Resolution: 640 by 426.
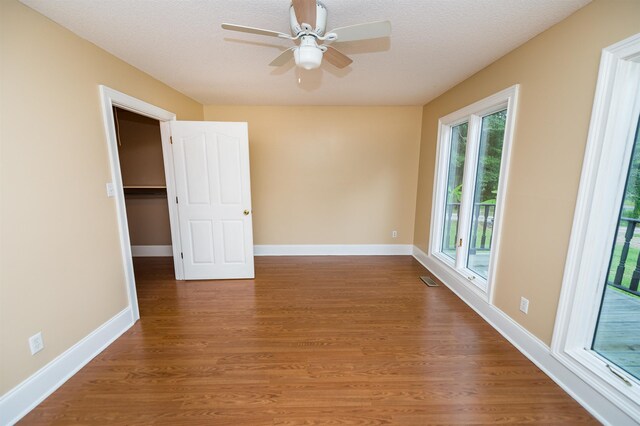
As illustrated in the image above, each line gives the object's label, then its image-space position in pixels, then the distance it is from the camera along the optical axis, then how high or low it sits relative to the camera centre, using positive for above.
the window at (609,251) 1.38 -0.43
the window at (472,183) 2.33 -0.04
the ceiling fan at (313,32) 1.34 +0.89
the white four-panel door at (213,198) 2.97 -0.25
